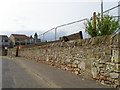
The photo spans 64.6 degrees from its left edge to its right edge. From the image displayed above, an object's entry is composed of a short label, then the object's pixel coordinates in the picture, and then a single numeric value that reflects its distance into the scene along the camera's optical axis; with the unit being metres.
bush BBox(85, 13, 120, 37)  5.09
